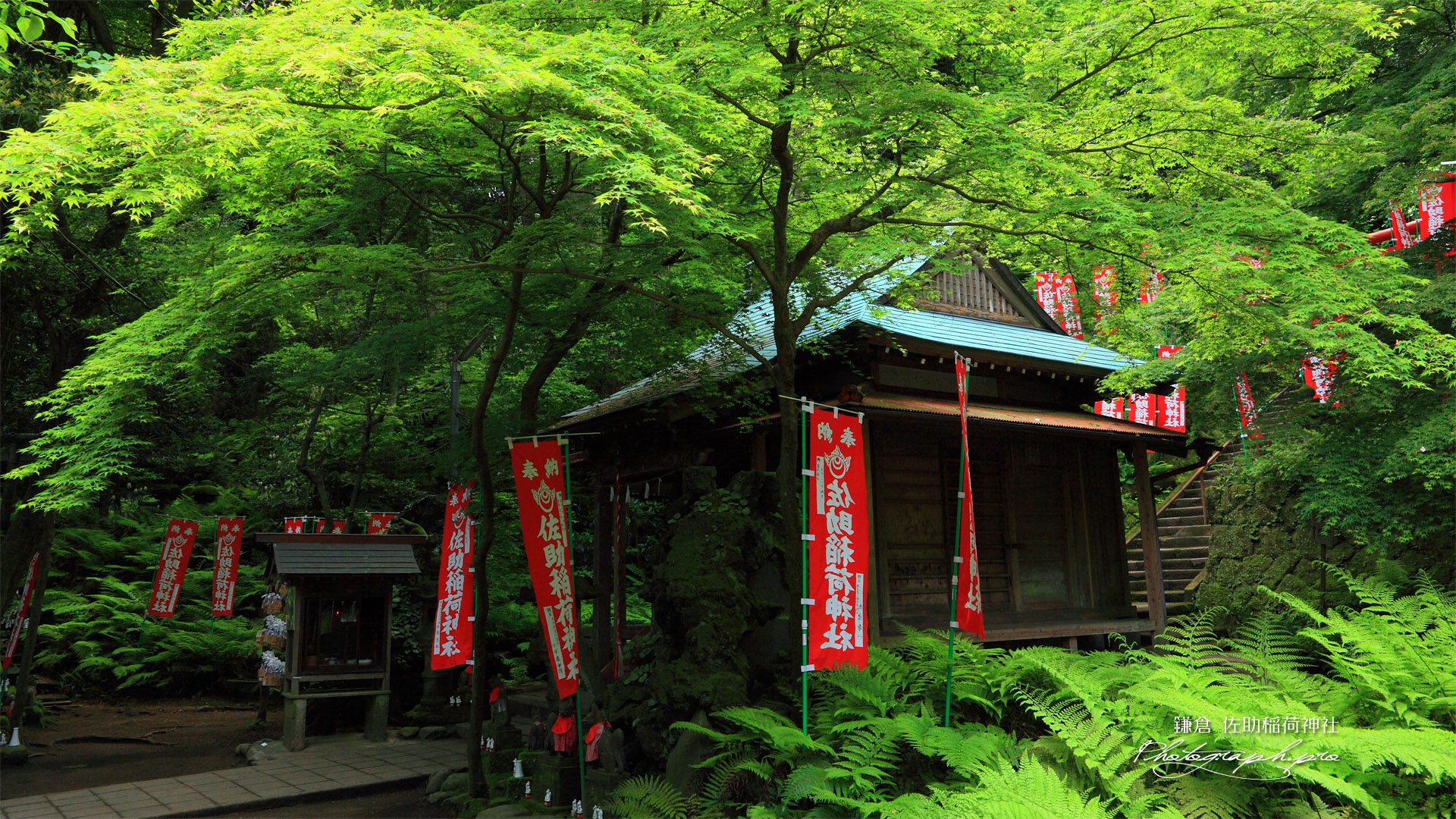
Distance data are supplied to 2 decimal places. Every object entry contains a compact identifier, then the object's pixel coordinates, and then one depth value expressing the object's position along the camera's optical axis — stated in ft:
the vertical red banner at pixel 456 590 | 36.35
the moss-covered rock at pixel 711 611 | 27.73
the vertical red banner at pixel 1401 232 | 36.24
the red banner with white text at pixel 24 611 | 41.45
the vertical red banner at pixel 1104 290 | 32.48
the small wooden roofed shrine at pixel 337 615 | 42.88
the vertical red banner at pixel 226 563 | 49.14
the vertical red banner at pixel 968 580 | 24.63
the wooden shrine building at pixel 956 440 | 34.65
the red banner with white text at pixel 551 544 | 27.81
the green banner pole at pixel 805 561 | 23.67
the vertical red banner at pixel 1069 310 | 49.44
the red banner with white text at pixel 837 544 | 24.38
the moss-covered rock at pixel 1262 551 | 50.19
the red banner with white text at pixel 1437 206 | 32.53
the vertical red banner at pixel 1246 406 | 37.70
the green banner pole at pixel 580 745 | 27.50
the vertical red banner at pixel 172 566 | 48.73
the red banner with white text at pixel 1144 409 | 60.64
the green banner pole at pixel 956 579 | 23.71
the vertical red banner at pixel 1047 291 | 54.95
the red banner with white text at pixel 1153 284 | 29.94
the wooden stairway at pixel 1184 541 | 56.49
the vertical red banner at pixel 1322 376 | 32.60
